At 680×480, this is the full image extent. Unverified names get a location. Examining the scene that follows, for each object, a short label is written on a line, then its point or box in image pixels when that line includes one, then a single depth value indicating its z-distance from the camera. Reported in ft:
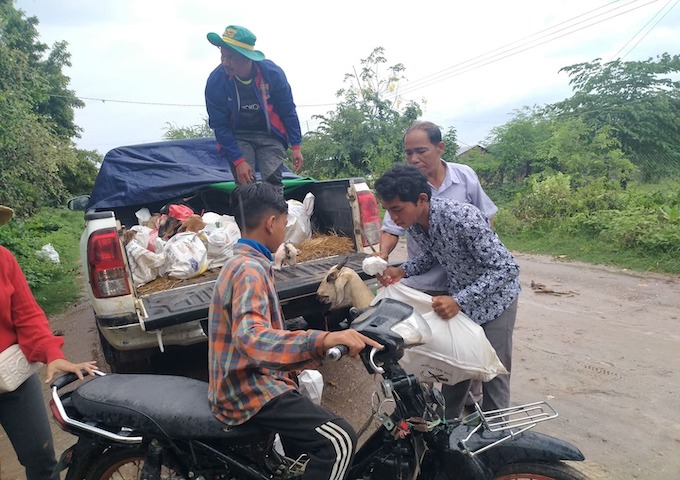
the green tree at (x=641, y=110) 54.29
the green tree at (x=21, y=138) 23.08
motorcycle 5.69
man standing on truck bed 13.23
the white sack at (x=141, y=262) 11.83
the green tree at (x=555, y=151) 40.96
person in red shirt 6.86
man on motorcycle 5.21
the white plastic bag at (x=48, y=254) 32.42
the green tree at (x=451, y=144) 56.44
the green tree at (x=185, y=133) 90.60
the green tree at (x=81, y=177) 72.54
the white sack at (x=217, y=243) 13.05
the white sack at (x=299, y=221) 14.66
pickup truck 9.77
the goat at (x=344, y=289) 8.71
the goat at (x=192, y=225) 13.70
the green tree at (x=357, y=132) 55.06
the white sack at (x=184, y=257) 12.13
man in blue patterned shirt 7.37
